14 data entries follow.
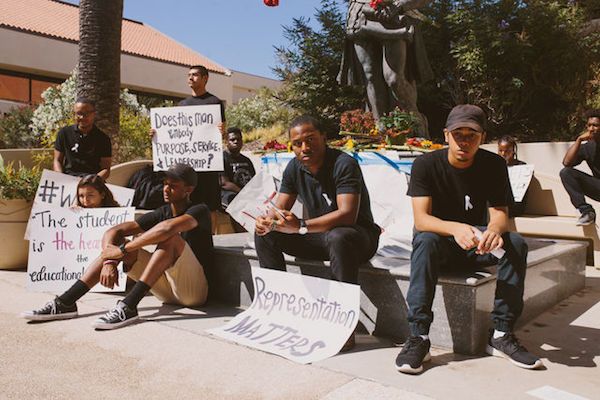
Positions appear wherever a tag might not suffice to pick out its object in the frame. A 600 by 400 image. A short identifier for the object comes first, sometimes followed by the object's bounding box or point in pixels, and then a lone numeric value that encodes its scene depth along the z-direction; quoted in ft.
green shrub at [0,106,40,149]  60.18
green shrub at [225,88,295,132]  64.85
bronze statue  22.13
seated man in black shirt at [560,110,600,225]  18.33
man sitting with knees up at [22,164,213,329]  12.07
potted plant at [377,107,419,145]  17.80
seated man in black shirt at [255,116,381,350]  10.68
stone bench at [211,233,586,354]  10.15
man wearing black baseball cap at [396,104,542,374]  9.45
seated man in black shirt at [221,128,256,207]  22.09
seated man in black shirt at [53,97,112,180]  17.12
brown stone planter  17.81
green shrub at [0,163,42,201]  17.94
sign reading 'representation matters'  10.24
